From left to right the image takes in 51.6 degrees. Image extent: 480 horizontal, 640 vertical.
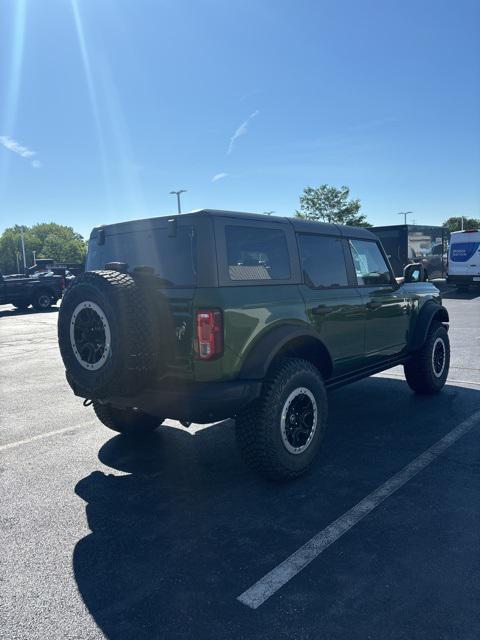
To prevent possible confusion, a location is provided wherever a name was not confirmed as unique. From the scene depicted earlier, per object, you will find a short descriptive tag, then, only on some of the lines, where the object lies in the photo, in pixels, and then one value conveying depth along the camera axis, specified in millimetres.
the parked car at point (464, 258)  20453
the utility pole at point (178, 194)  47688
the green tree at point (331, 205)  43781
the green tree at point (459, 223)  102125
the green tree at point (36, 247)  123000
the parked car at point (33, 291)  19672
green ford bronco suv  3217
